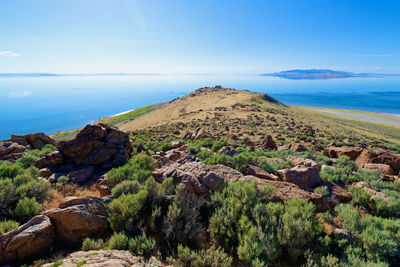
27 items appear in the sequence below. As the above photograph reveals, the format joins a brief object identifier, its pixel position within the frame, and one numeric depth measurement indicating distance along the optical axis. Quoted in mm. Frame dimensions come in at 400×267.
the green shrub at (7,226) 3848
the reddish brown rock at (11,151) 9652
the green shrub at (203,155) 9122
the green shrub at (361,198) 6027
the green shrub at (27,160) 8523
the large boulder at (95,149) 8727
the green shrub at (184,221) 4027
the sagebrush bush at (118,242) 3777
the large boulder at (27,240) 3502
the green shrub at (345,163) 9875
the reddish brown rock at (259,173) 7225
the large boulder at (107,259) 3272
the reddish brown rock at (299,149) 14998
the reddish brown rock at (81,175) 7484
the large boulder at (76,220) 4148
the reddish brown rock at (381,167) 9027
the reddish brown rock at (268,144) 16609
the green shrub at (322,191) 6180
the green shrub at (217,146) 12125
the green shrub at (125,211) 4301
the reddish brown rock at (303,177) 6941
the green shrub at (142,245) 3657
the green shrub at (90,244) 3822
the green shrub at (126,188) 5252
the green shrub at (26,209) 4531
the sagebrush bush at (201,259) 3217
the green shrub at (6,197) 4656
